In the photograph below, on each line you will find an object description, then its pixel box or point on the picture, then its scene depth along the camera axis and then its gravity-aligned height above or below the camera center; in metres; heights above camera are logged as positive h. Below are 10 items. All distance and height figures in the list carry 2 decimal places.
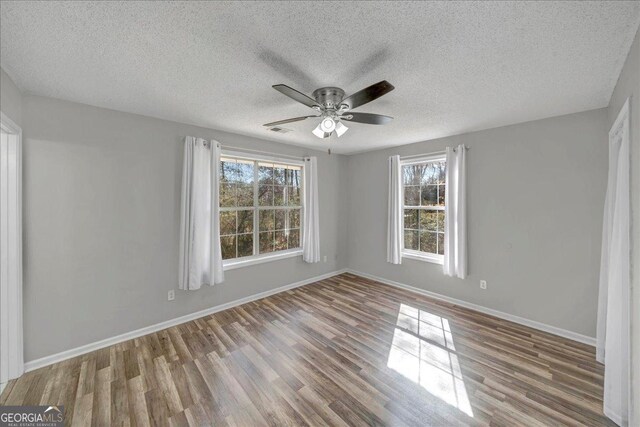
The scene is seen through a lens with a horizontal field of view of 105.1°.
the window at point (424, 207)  3.88 +0.08
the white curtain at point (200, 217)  2.99 -0.07
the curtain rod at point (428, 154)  3.50 +0.91
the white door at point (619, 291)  1.58 -0.53
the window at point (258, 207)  3.60 +0.07
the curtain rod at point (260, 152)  3.44 +0.92
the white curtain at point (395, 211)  4.19 +0.01
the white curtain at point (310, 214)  4.31 -0.04
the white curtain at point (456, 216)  3.39 -0.05
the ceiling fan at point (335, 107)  1.78 +0.83
